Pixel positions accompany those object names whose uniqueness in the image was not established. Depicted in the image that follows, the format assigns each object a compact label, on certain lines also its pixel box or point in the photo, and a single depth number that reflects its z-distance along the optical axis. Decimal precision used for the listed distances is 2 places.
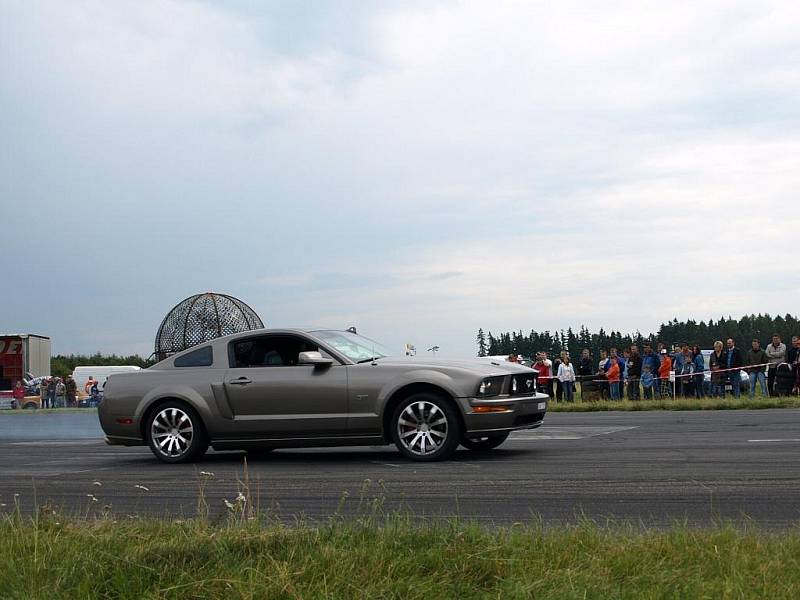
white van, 57.97
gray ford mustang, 11.43
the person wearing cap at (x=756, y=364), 25.11
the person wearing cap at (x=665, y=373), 26.55
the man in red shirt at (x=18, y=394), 47.73
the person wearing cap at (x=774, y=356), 25.12
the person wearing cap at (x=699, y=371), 25.67
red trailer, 51.47
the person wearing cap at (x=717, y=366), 25.77
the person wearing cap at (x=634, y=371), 27.53
